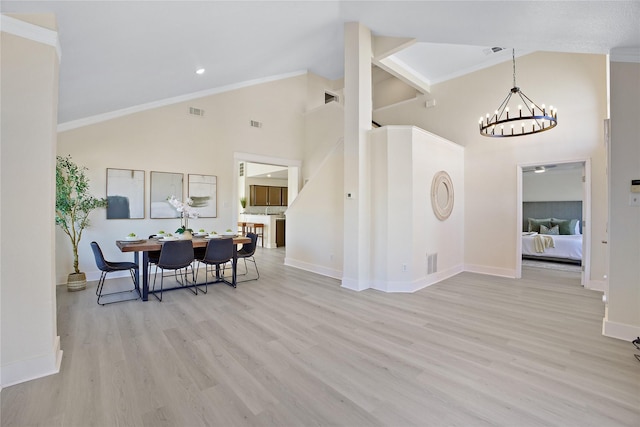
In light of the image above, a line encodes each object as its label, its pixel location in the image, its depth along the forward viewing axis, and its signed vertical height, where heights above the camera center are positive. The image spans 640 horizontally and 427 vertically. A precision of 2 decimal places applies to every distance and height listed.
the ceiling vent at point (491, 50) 5.14 +2.99
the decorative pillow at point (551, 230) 7.43 -0.39
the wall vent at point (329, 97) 8.70 +3.62
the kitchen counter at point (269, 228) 9.05 -0.43
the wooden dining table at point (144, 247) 3.75 -0.45
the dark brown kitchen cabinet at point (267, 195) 11.33 +0.78
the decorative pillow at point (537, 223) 7.96 -0.22
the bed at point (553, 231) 6.52 -0.42
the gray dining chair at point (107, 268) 3.80 -0.74
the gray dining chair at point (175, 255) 3.92 -0.58
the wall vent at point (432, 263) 4.80 -0.82
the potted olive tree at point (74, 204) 4.35 +0.16
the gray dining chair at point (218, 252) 4.32 -0.57
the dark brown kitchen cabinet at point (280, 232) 9.18 -0.59
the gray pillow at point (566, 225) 7.52 -0.26
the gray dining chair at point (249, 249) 5.06 -0.62
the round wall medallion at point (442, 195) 4.92 +0.36
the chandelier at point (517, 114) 5.06 +1.88
